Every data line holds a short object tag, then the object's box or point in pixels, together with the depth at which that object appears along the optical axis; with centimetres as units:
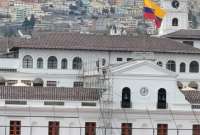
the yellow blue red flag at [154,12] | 11728
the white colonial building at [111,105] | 8106
